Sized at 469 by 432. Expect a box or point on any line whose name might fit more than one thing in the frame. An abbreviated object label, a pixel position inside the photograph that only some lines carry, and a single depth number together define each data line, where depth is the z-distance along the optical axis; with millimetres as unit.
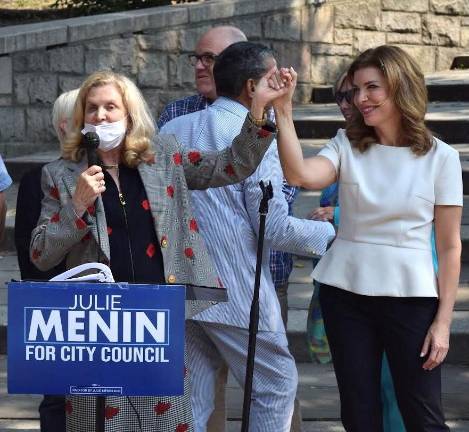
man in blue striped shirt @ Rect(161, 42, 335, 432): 8100
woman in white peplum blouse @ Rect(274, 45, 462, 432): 7703
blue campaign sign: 6381
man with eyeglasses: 9943
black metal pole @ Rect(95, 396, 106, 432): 6630
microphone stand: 7363
